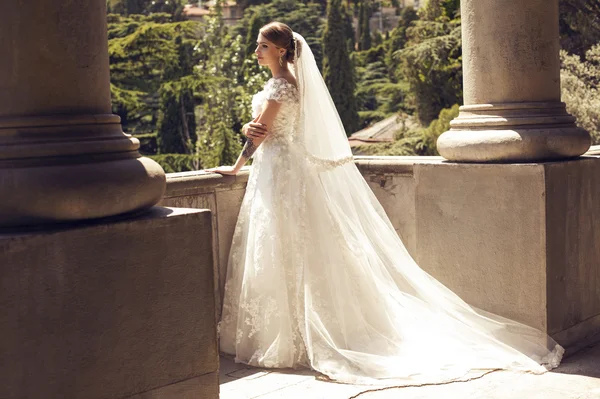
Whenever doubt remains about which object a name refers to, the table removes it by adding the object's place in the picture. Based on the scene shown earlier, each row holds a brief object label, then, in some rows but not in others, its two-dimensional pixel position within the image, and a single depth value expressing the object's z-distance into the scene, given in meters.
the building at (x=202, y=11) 83.75
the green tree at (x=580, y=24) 30.45
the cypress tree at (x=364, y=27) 81.19
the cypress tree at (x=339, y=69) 53.19
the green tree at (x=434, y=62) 36.00
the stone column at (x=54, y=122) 2.81
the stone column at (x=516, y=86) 4.87
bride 4.92
